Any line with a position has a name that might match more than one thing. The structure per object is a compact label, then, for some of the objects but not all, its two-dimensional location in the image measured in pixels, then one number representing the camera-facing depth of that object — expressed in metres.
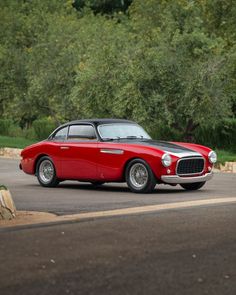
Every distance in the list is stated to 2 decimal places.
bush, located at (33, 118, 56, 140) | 39.89
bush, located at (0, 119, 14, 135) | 45.34
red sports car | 15.38
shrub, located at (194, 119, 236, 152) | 32.03
